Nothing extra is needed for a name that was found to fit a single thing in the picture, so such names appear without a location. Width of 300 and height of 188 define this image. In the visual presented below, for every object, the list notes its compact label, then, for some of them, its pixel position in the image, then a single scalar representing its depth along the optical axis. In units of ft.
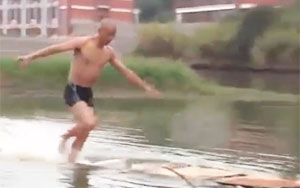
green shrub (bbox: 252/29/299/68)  128.16
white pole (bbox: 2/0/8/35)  164.14
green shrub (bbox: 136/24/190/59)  136.15
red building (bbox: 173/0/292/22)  153.99
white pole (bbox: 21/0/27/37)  161.79
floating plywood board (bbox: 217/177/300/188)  23.72
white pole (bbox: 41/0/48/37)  158.10
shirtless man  30.07
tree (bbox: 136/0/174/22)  171.94
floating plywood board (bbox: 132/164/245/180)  27.20
